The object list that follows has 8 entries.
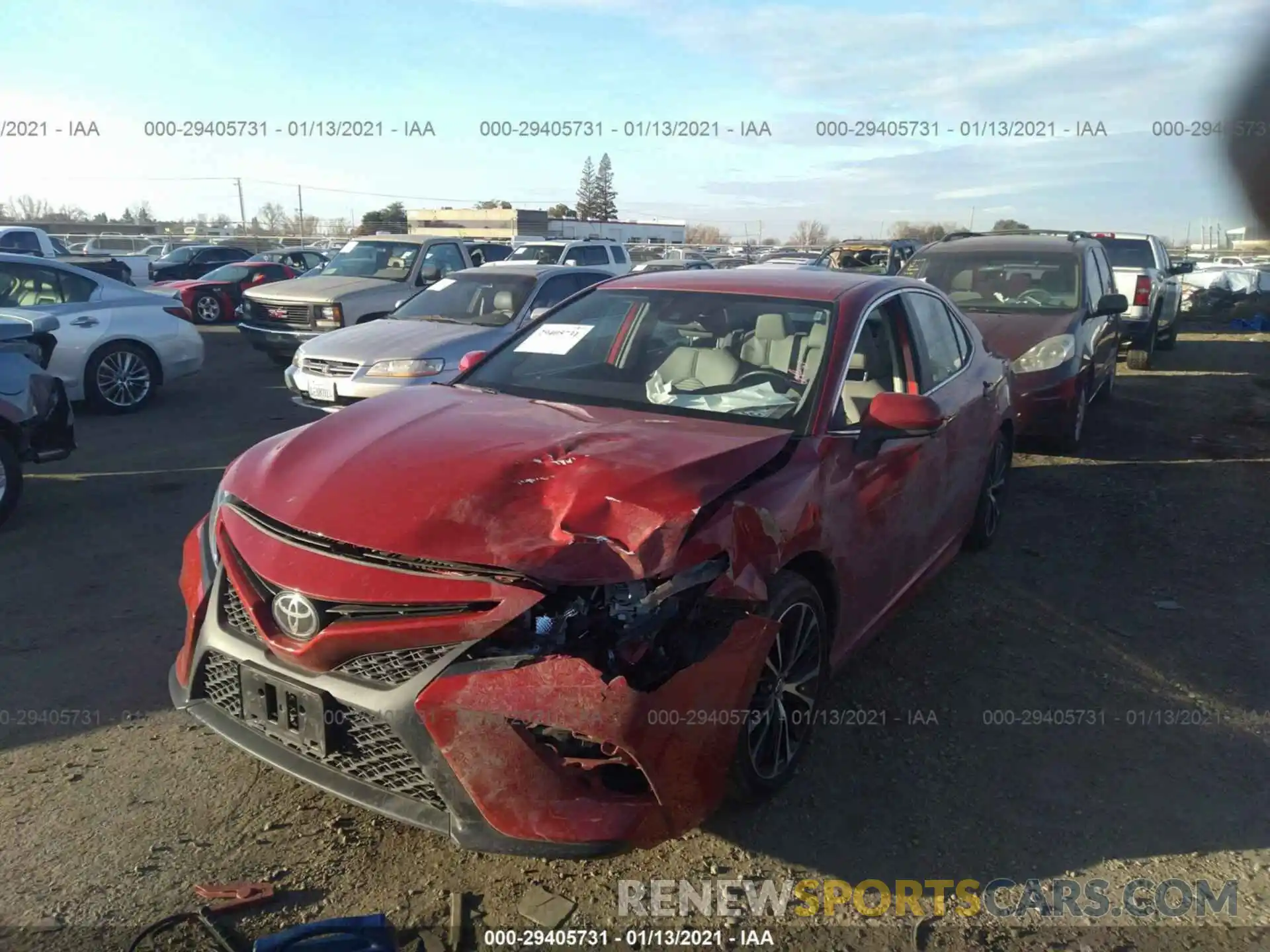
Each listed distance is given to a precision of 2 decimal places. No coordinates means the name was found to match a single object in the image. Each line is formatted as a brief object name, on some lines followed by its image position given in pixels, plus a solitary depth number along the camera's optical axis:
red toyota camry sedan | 2.55
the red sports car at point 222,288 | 19.84
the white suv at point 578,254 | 17.98
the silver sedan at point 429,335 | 8.84
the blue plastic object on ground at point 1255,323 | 21.17
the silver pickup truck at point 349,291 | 12.52
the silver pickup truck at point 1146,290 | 13.95
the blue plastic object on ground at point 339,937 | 2.47
